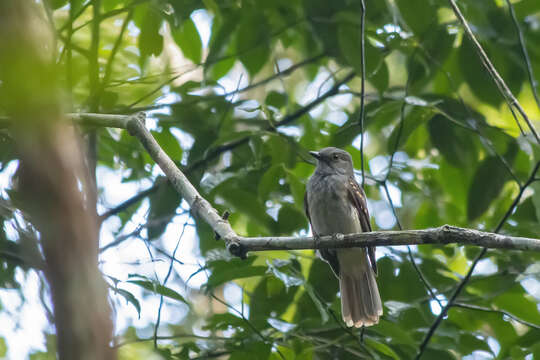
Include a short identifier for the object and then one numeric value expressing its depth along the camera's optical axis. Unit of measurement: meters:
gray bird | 11.13
